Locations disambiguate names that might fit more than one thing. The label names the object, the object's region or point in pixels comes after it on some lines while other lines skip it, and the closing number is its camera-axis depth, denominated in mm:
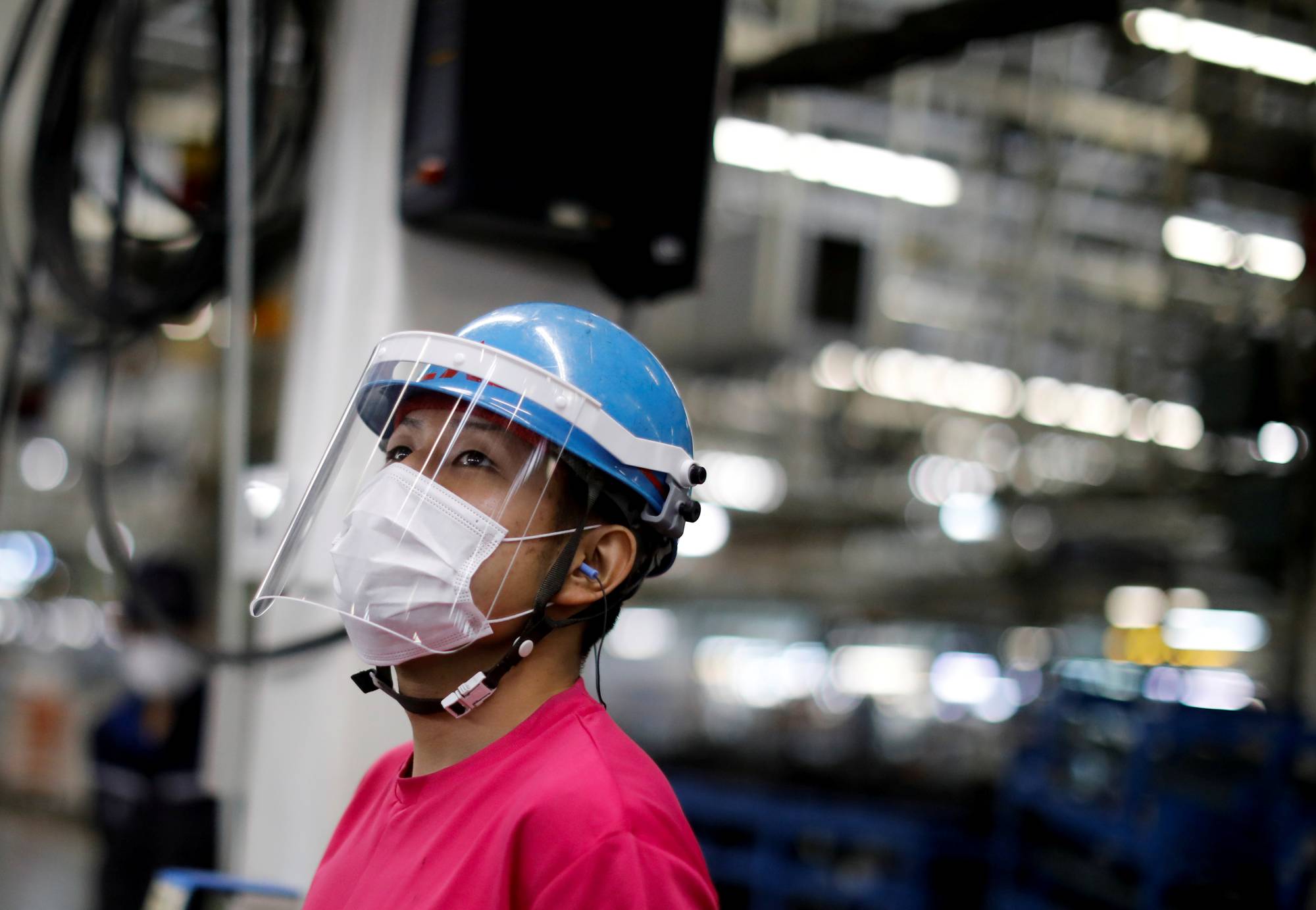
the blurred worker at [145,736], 4672
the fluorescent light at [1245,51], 7293
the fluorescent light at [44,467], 15523
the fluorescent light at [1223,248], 9711
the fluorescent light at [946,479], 16719
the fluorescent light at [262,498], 2766
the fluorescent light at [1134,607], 22062
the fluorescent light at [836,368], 13336
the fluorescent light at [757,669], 21828
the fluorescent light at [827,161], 7879
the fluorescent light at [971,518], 15906
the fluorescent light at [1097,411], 14719
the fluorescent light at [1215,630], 21641
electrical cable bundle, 3176
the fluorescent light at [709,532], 17266
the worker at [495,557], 1416
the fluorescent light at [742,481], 17984
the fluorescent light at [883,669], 24578
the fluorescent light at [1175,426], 14469
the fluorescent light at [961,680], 21297
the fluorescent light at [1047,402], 14352
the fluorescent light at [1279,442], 7469
